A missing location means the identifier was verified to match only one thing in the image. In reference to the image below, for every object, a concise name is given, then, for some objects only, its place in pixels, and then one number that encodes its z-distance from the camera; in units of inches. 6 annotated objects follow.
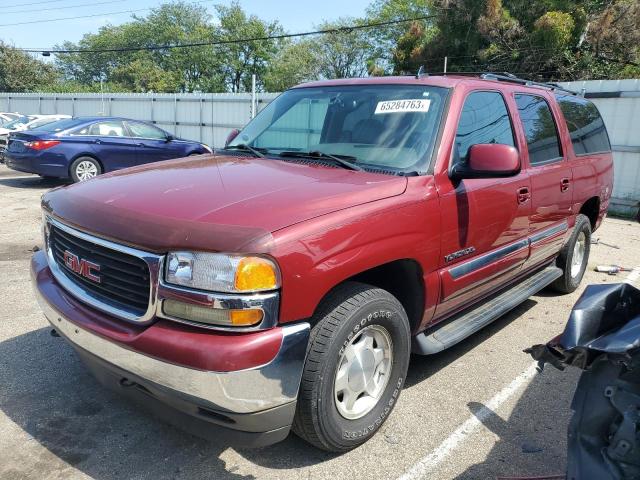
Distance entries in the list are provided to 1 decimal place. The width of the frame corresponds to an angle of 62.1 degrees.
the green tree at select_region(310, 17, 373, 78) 2142.0
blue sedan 436.1
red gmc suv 85.4
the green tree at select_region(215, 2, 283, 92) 2343.8
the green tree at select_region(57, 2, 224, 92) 2426.2
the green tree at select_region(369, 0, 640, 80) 860.0
